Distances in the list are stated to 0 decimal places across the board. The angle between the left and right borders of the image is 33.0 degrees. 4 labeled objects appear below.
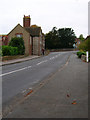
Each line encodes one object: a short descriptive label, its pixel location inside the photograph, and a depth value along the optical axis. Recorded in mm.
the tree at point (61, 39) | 81500
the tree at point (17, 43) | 33606
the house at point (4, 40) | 44800
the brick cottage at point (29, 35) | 43500
